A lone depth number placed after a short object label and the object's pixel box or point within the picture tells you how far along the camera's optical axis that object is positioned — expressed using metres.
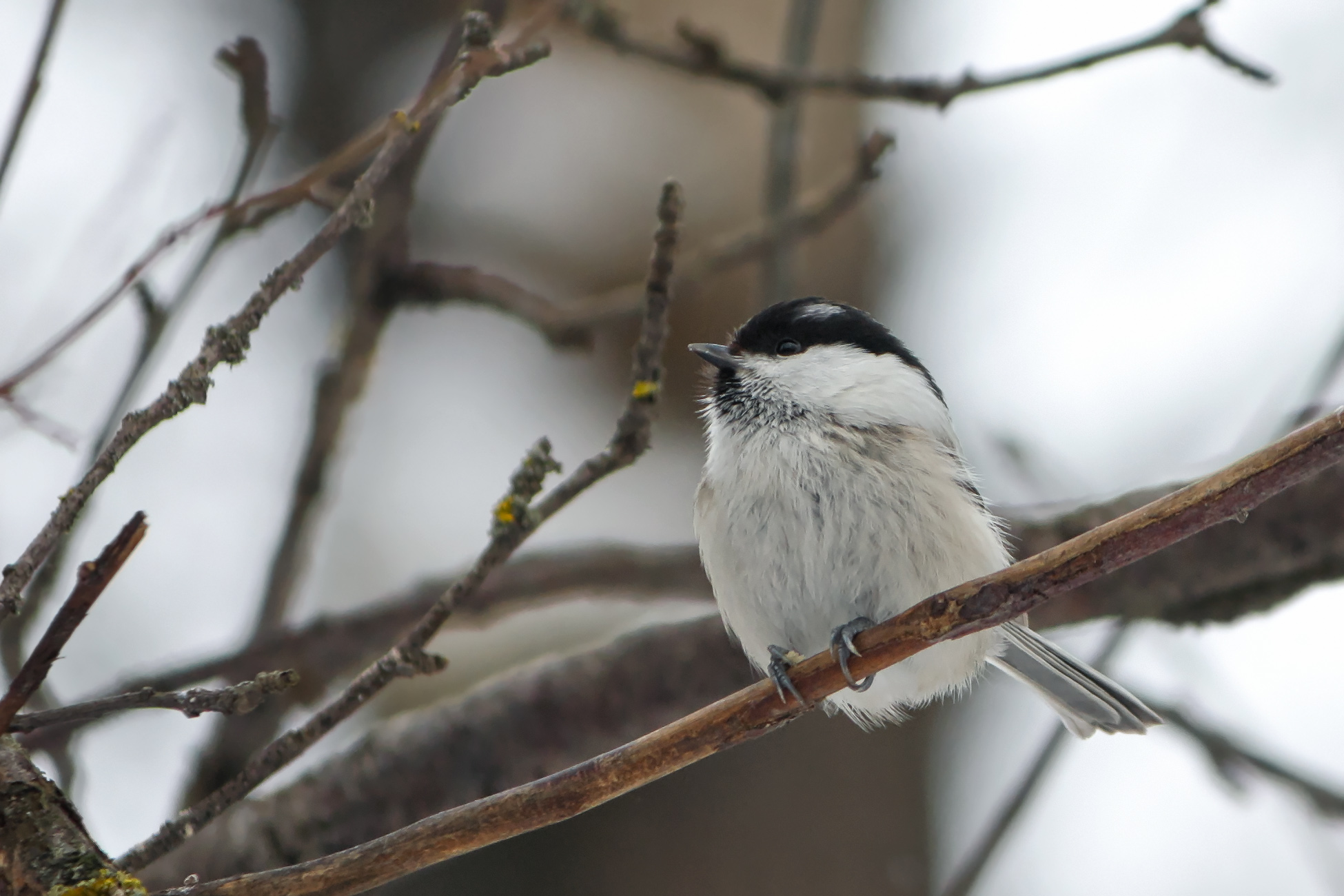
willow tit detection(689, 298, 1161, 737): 3.06
